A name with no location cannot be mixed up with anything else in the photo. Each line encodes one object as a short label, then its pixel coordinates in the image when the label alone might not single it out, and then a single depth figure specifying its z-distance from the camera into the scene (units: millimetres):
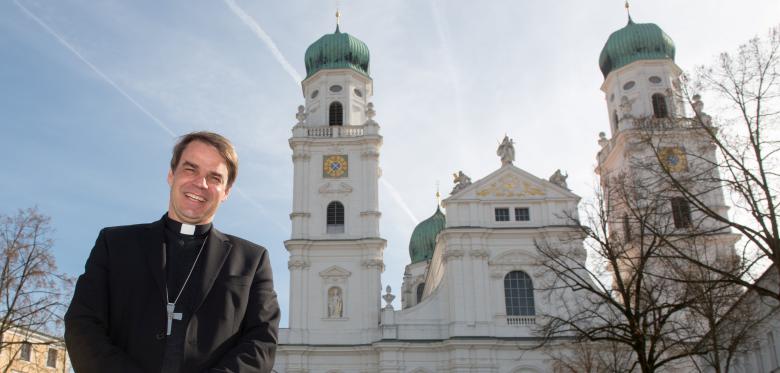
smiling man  3512
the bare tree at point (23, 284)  20375
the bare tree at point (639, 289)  17453
